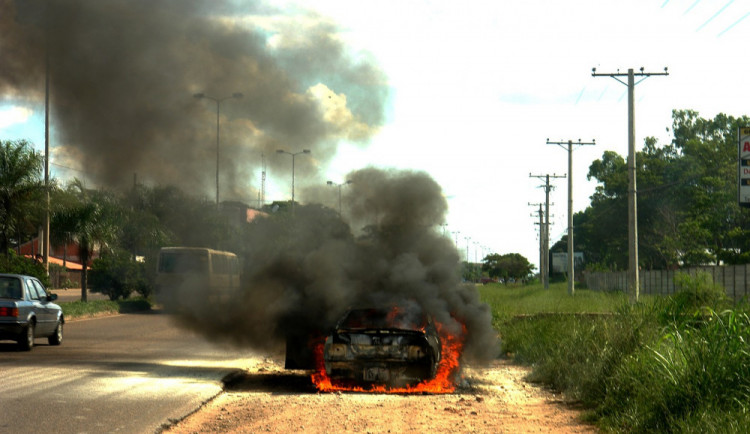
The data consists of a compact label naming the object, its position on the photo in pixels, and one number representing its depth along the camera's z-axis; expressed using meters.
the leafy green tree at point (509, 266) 147.38
